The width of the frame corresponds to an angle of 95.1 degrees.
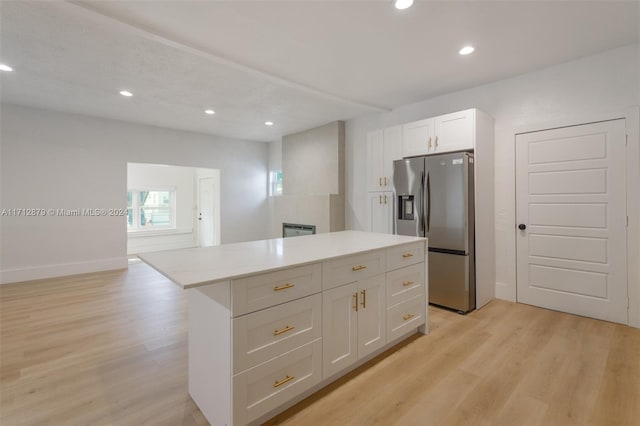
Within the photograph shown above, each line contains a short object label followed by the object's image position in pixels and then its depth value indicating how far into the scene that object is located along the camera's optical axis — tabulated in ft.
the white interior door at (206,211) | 24.18
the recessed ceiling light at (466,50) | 9.21
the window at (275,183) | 24.11
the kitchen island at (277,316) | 4.70
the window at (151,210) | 24.08
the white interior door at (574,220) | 9.36
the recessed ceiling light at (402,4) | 7.07
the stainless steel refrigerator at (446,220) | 10.37
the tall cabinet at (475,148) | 10.77
